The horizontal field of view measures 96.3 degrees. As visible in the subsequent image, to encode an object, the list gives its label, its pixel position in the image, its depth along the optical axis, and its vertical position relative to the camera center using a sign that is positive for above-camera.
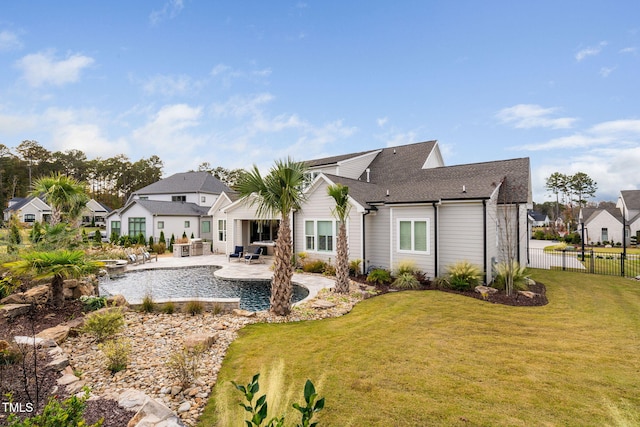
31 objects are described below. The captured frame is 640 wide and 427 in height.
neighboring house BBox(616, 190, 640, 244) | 36.66 +0.97
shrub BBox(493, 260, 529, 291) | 11.33 -2.39
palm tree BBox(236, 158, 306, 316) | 8.37 +0.67
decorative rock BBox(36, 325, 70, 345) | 5.80 -2.31
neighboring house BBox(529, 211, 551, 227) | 65.21 -0.20
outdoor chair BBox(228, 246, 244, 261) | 19.78 -2.24
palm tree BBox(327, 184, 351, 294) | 10.85 -1.17
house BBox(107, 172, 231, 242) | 29.08 +0.45
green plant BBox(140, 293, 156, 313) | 8.45 -2.50
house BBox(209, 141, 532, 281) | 12.60 +0.11
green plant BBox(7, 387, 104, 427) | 2.34 -1.65
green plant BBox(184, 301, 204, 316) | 8.37 -2.54
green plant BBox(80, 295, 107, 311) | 7.79 -2.24
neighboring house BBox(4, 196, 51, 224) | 48.81 +2.50
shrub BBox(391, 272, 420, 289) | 12.02 -2.66
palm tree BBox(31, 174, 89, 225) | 12.05 +1.33
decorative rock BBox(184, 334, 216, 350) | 5.89 -2.53
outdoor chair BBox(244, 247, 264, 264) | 18.46 -2.30
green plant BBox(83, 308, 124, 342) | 6.16 -2.24
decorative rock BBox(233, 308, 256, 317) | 8.31 -2.70
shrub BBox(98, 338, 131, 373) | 5.04 -2.41
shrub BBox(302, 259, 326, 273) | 15.50 -2.54
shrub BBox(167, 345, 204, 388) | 4.68 -2.49
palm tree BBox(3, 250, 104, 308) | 6.75 -1.05
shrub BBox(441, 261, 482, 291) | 11.56 -2.40
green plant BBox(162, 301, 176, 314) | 8.45 -2.56
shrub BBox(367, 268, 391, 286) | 12.76 -2.62
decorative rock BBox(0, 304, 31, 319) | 6.83 -2.12
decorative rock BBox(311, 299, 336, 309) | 9.06 -2.70
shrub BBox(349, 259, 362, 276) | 14.21 -2.35
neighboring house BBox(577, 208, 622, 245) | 37.56 -1.17
